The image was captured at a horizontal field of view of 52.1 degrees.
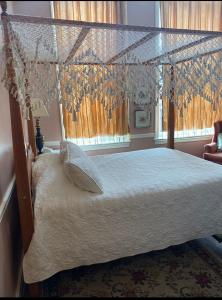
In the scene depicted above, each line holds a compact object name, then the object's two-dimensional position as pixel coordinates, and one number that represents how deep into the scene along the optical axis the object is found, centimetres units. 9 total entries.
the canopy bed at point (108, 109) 149
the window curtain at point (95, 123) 378
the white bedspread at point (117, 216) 158
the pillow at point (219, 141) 407
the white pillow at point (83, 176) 179
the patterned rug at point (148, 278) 165
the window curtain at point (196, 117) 425
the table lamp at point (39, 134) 302
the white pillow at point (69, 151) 200
